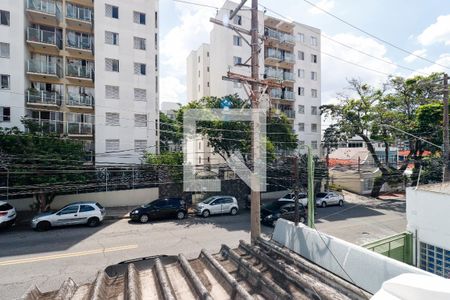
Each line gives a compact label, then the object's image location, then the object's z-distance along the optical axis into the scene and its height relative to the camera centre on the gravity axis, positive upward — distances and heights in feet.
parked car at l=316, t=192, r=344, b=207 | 83.56 -15.14
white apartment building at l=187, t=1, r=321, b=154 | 108.99 +35.77
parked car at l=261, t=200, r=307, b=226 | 60.22 -13.65
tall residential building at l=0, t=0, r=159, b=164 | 74.38 +22.72
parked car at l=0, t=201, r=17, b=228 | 52.29 -12.08
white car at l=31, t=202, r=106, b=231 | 53.21 -12.89
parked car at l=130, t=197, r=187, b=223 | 60.75 -13.47
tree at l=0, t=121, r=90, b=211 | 58.70 -2.62
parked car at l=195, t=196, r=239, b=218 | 67.62 -14.00
